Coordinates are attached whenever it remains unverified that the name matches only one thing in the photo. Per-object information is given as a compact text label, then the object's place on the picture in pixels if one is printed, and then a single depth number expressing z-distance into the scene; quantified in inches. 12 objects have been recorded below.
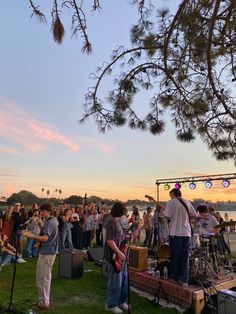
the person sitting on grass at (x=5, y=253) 229.5
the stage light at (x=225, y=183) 365.0
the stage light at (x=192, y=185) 384.2
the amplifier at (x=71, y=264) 209.8
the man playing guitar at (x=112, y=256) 146.9
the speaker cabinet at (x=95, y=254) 266.8
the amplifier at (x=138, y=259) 197.7
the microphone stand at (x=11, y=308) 144.3
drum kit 176.4
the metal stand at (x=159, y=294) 167.6
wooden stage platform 154.5
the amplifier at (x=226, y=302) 131.6
